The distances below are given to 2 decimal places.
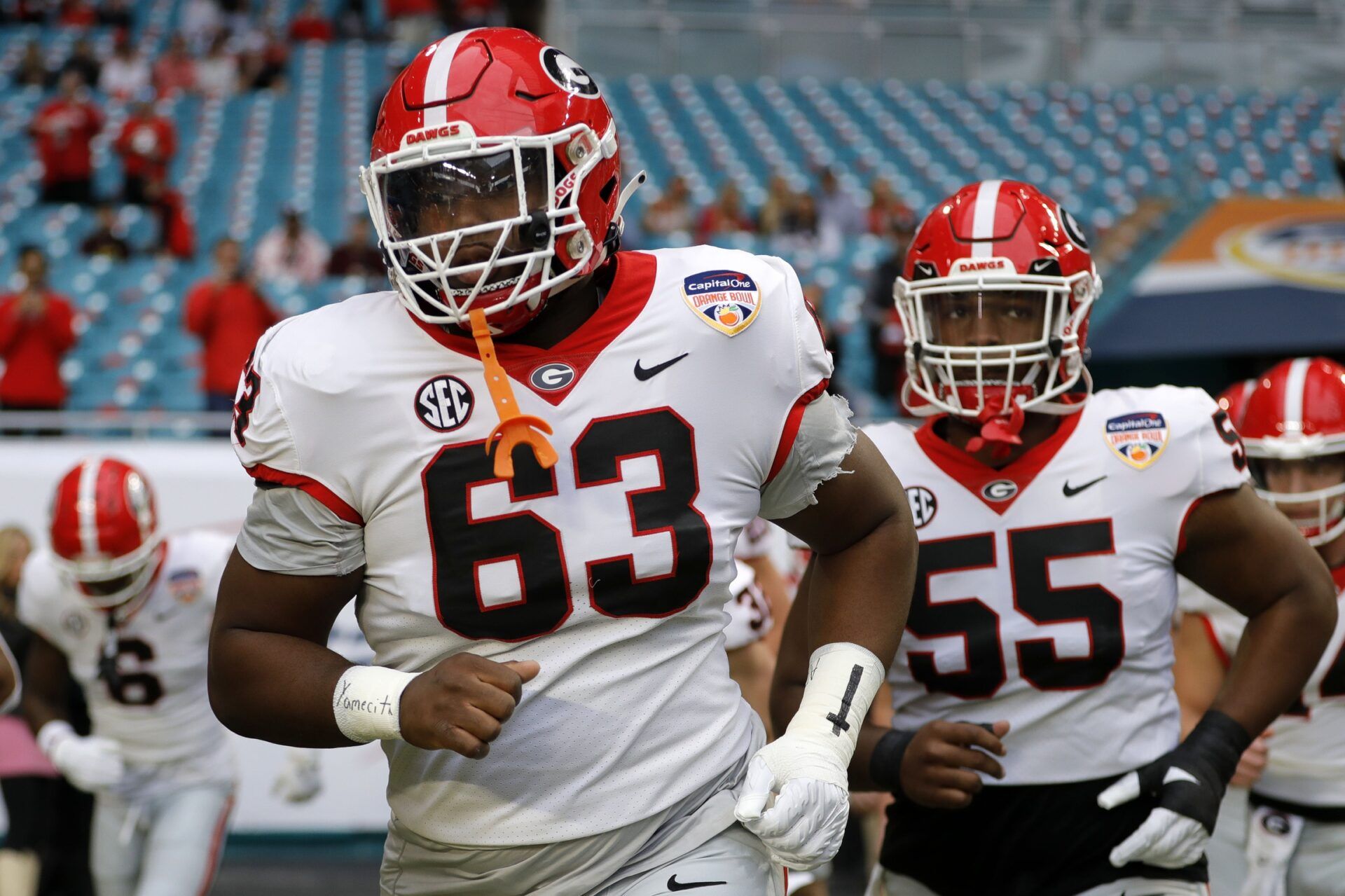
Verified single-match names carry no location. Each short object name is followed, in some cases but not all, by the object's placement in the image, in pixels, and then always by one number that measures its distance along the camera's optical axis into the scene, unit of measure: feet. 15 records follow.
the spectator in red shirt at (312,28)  97.86
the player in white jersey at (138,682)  31.94
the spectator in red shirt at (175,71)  87.86
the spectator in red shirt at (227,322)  51.16
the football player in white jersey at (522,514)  13.30
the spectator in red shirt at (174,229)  68.49
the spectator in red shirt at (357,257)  63.16
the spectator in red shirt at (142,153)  71.82
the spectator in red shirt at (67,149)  72.08
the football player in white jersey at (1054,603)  17.51
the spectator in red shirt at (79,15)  93.40
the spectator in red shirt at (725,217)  70.64
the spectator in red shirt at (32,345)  51.83
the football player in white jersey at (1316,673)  22.40
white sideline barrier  42.96
